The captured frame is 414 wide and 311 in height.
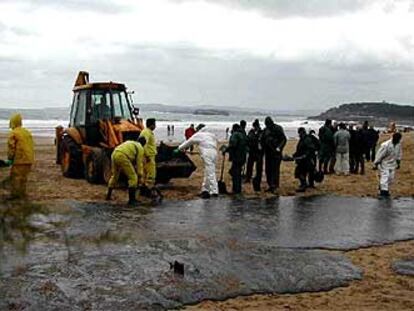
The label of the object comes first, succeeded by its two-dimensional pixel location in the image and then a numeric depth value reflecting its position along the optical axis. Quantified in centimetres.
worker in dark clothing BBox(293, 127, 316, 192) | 1745
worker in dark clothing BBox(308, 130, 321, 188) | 1762
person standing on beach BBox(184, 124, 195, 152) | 2884
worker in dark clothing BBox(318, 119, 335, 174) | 2155
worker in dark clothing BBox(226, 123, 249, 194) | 1656
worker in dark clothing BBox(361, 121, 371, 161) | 2327
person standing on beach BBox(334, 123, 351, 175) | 2173
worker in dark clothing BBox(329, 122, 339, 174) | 2239
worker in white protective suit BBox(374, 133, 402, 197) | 1716
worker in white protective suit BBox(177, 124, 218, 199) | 1585
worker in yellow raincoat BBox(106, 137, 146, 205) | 1438
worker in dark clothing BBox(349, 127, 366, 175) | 2266
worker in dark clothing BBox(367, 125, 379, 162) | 2518
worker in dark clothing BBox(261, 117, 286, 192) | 1712
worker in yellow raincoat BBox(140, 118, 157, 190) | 1538
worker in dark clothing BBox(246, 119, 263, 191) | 1767
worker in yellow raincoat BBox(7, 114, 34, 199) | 1280
